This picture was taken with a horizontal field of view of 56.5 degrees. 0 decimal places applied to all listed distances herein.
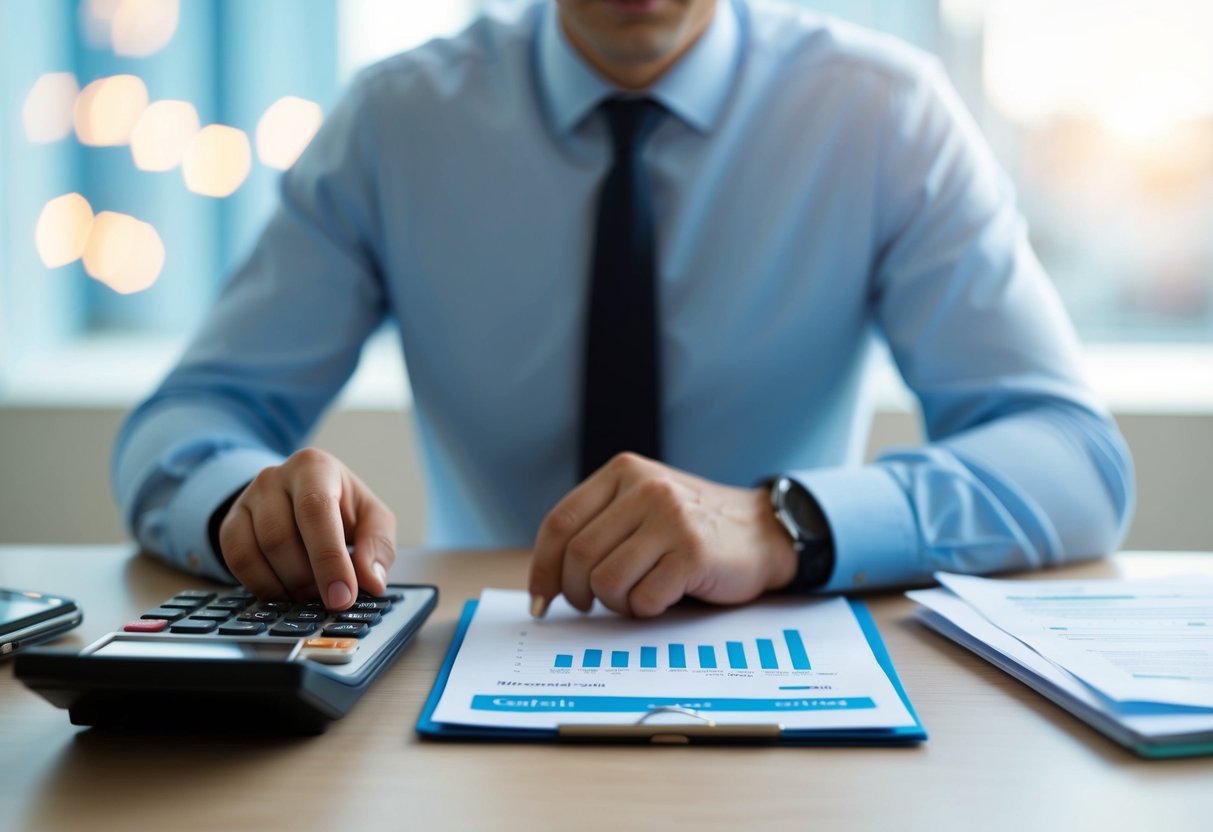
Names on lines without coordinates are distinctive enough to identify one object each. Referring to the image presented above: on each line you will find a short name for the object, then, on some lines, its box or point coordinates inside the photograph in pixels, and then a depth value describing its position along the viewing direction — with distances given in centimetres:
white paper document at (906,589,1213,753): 55
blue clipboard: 56
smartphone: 71
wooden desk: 48
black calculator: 53
